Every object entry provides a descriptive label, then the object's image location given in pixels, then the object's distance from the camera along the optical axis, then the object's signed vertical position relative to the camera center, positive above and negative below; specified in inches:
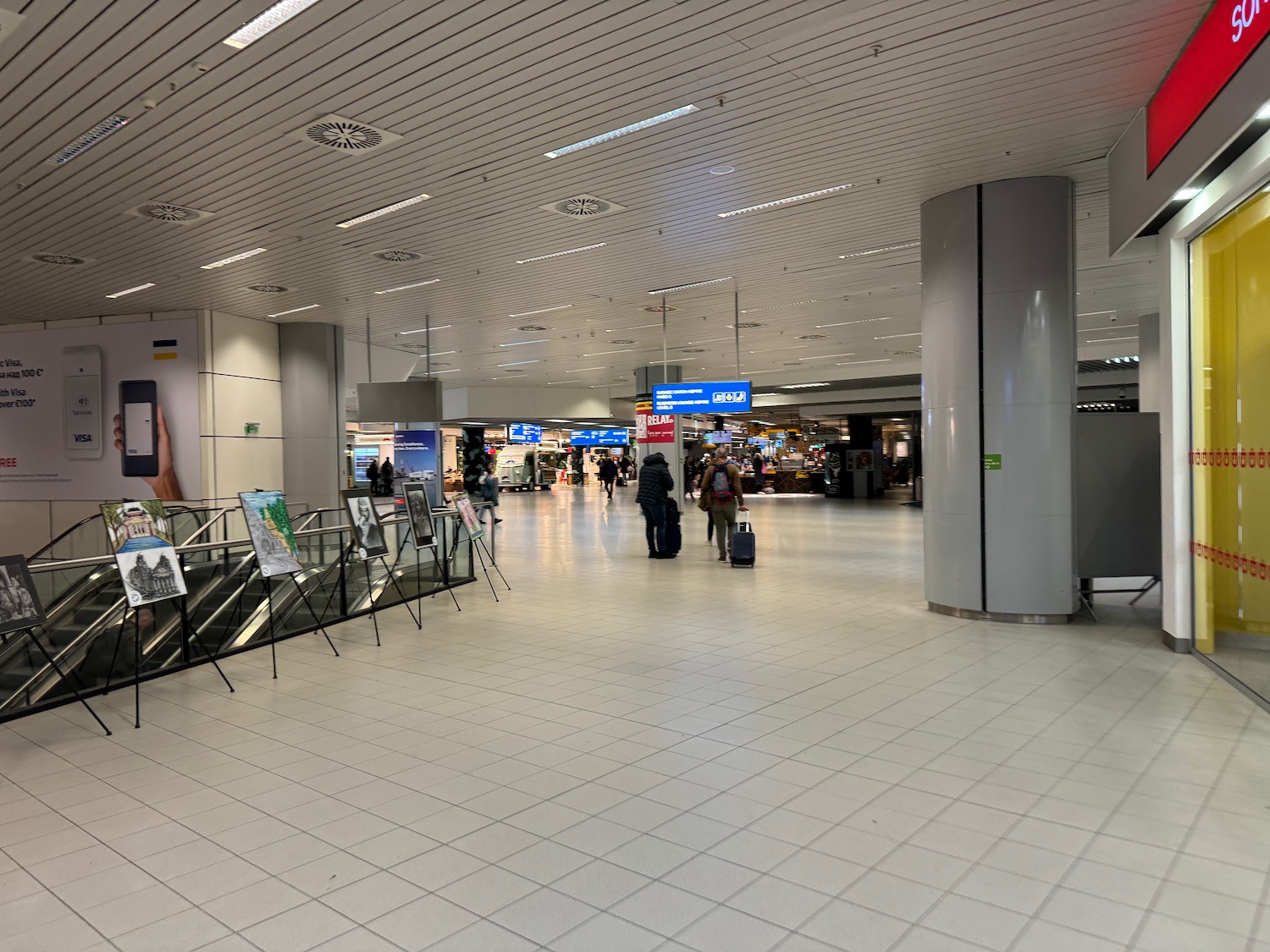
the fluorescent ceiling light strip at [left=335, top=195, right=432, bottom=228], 303.3 +92.7
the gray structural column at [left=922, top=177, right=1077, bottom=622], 289.4 +17.9
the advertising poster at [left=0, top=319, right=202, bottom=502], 492.1 +30.2
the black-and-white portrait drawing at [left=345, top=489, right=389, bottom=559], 300.5 -24.2
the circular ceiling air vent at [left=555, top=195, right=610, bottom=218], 308.5 +92.8
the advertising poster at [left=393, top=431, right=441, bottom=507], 706.2 +4.5
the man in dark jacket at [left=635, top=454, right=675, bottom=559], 490.3 -25.1
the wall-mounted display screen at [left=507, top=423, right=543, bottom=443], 1417.3 +36.0
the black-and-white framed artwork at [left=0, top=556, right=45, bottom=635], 177.5 -28.8
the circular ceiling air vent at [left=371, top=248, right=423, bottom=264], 375.4 +91.7
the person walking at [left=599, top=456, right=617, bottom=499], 1252.0 -28.5
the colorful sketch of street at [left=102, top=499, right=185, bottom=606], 203.0 -26.8
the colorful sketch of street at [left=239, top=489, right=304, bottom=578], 250.5 -22.5
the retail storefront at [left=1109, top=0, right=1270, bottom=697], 175.8 +34.0
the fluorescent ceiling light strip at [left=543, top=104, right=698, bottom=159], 230.7 +93.3
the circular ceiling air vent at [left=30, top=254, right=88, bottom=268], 368.2 +90.6
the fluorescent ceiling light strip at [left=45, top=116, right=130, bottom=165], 228.5 +92.7
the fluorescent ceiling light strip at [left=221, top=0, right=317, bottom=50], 173.5 +93.8
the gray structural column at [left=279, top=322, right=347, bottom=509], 540.1 +29.8
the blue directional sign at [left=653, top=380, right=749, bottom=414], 548.4 +36.0
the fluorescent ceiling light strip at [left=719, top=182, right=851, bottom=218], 303.6 +93.4
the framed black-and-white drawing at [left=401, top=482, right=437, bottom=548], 337.1 -23.5
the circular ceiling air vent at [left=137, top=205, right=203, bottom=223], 302.5 +91.4
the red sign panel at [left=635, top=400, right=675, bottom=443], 764.6 +24.2
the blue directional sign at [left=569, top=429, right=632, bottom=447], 1770.4 +31.6
